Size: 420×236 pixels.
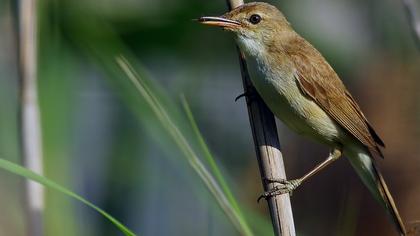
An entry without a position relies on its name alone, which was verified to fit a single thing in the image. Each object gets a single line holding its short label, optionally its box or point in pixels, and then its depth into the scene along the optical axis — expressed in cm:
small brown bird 536
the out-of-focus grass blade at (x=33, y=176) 378
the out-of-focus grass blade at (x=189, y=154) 392
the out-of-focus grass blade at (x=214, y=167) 394
